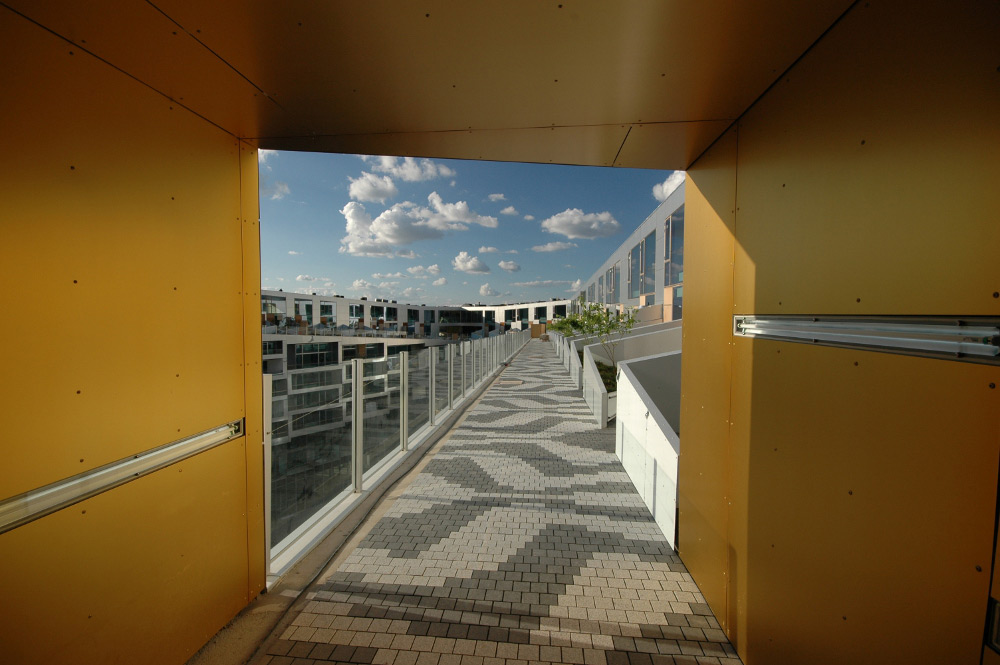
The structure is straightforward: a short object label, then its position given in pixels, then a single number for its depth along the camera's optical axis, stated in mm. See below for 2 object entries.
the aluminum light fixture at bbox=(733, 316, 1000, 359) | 1084
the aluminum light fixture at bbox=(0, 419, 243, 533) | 1478
